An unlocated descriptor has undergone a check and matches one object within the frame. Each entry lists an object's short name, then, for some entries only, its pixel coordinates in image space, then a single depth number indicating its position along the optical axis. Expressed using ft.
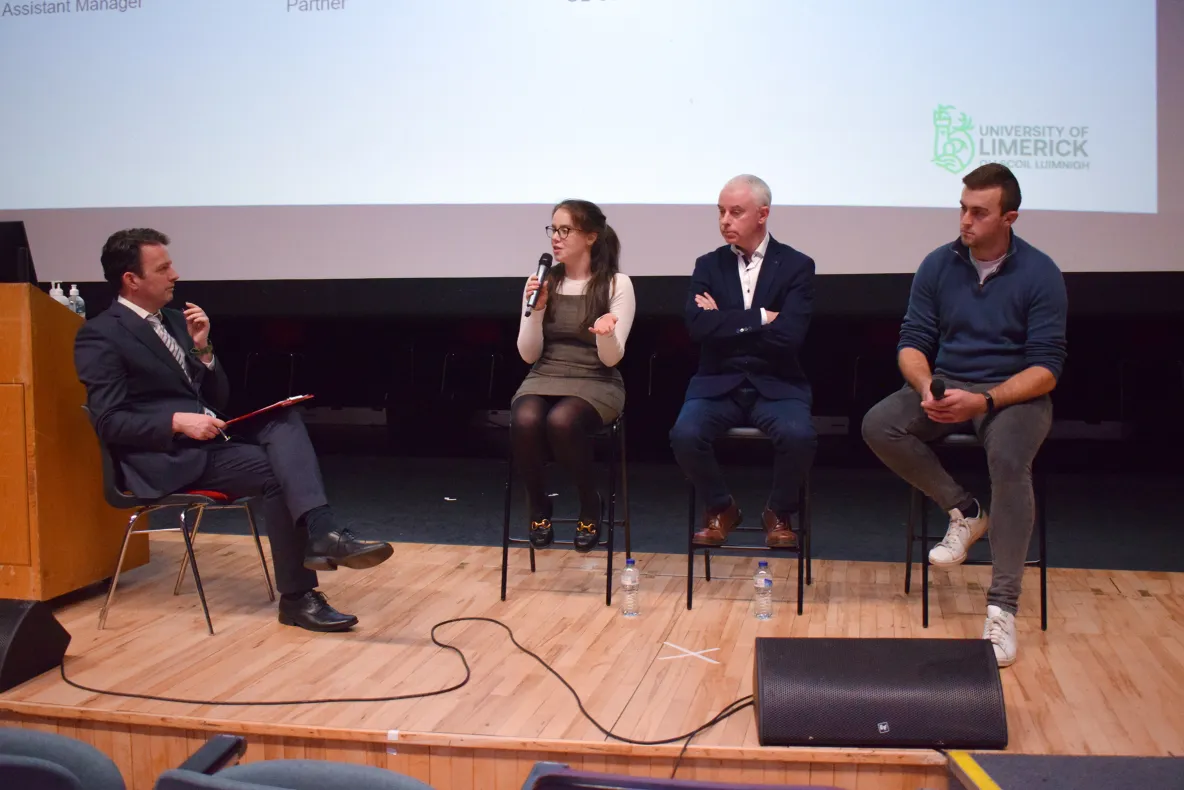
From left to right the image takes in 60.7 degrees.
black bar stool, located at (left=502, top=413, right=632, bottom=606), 9.25
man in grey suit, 8.36
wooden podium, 8.73
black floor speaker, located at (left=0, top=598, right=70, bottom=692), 7.20
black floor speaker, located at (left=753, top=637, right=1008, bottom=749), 6.10
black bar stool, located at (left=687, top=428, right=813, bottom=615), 8.96
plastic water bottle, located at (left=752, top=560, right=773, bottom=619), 8.79
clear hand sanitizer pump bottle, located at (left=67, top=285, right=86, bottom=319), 9.75
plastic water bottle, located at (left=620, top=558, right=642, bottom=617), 9.02
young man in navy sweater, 7.98
